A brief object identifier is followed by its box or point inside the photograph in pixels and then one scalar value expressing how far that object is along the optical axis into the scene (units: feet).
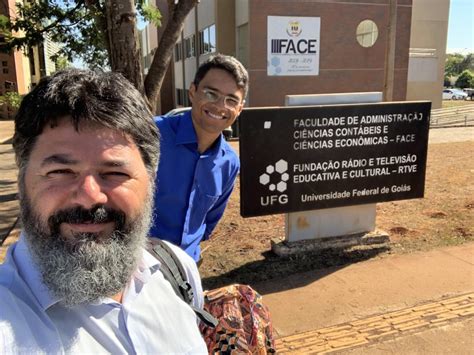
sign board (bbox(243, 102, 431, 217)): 14.88
